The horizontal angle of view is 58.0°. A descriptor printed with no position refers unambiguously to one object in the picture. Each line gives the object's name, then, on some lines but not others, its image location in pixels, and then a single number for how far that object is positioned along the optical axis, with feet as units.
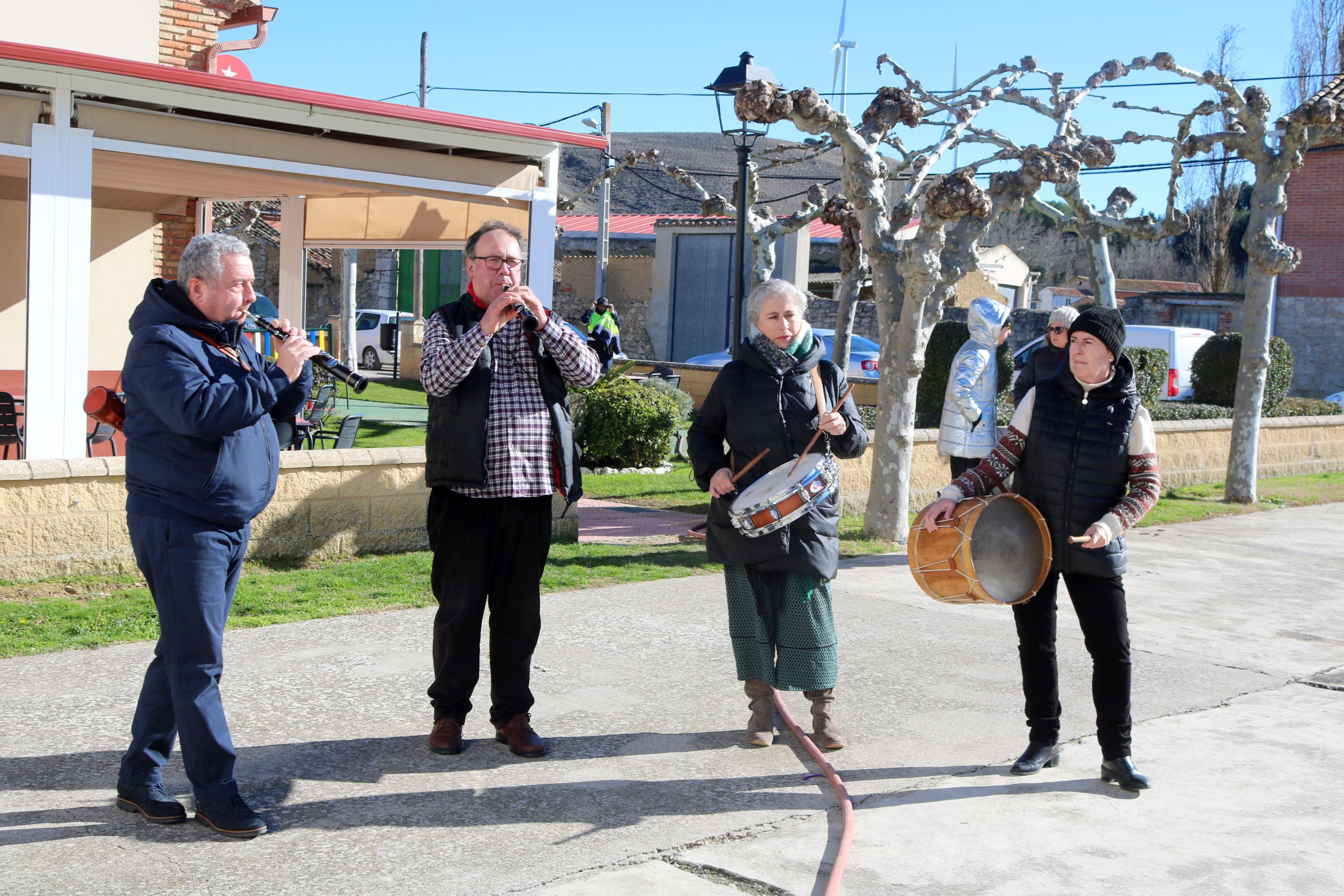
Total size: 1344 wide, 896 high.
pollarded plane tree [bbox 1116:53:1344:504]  39.68
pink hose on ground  11.28
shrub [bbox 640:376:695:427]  43.98
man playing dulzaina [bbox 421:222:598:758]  14.12
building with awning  24.75
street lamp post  32.83
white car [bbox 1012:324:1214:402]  69.51
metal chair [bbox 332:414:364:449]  31.68
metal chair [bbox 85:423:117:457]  31.83
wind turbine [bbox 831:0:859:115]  89.66
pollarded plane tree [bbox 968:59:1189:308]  41.27
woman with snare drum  15.10
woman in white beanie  24.52
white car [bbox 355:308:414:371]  99.66
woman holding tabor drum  14.15
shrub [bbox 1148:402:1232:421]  50.96
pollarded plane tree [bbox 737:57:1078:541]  29.94
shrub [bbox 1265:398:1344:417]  59.26
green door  98.78
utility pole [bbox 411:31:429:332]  86.79
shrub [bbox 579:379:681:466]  40.96
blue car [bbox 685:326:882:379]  64.85
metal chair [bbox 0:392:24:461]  28.45
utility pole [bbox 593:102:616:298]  90.17
